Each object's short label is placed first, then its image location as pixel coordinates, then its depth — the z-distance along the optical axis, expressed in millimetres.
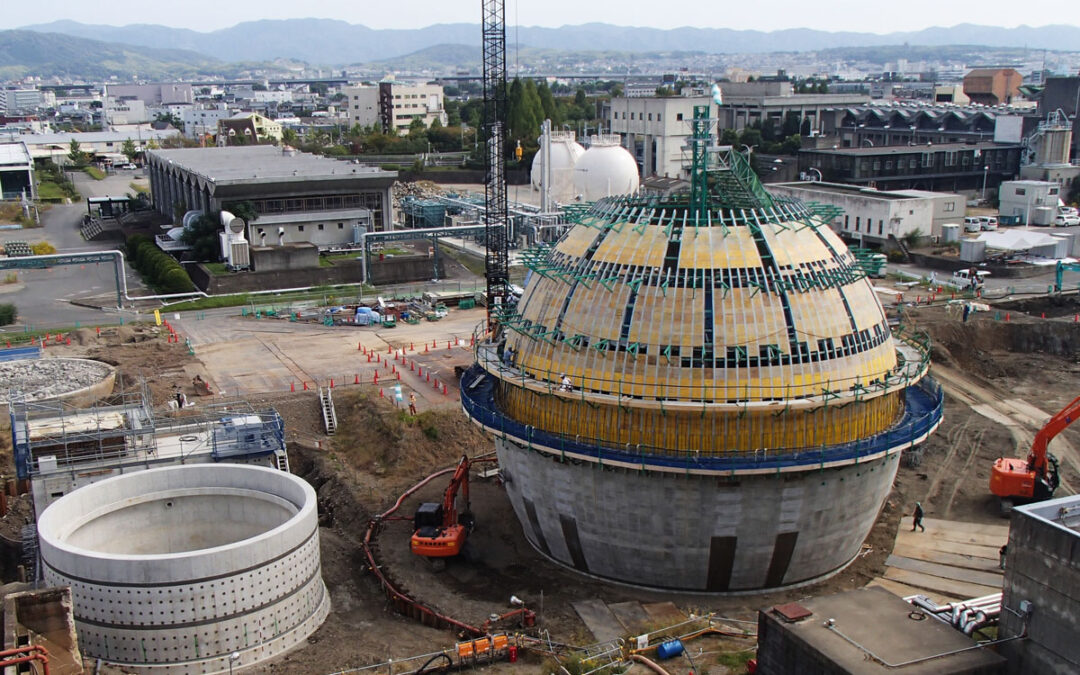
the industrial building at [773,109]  187625
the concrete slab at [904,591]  41784
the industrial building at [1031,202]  119000
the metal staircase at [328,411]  61394
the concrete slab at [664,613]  38625
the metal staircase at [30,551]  43375
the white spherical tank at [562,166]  124000
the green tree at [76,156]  196500
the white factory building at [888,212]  107500
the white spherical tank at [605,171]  113125
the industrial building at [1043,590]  27859
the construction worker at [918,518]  48312
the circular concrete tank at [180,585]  35062
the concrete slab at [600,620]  37938
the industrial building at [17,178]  164250
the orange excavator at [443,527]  44188
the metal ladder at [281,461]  47562
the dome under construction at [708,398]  39188
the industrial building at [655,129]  139250
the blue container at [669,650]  35375
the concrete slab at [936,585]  42438
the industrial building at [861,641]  28734
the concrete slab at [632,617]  38469
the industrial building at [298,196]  106375
